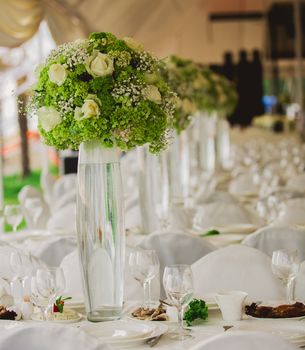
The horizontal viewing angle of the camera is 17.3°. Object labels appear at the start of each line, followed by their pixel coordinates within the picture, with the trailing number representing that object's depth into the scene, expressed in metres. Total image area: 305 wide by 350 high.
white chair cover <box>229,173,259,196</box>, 9.56
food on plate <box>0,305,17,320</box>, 3.45
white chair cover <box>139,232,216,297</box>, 4.96
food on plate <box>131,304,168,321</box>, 3.46
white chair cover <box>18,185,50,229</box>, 6.81
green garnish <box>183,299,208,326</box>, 3.42
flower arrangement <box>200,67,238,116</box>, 11.26
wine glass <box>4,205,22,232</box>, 5.97
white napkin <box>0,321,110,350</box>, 2.54
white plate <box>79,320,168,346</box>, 3.14
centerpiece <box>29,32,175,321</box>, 3.52
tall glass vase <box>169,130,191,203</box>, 7.64
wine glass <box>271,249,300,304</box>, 3.56
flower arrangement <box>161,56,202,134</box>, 6.99
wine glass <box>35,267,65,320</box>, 3.32
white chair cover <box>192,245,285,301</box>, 4.04
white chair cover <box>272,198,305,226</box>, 6.20
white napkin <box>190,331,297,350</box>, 2.45
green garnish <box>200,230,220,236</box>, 5.97
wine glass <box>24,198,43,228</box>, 6.62
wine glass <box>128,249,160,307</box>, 3.52
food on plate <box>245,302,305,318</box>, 3.40
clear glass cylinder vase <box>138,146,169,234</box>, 5.95
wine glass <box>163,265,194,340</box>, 3.23
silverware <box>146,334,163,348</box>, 3.14
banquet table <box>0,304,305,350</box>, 3.12
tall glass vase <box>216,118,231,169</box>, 14.11
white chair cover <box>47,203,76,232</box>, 6.95
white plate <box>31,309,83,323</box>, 3.48
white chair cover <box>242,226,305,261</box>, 5.12
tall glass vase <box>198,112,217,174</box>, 12.30
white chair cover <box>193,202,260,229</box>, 6.85
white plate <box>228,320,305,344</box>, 3.13
